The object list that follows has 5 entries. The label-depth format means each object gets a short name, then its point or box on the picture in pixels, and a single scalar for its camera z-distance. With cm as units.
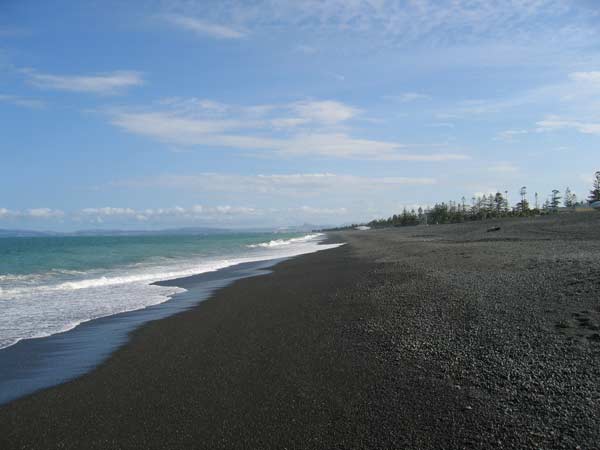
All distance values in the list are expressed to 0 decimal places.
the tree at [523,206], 9862
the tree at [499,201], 11544
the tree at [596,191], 8812
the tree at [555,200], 11638
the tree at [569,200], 12231
